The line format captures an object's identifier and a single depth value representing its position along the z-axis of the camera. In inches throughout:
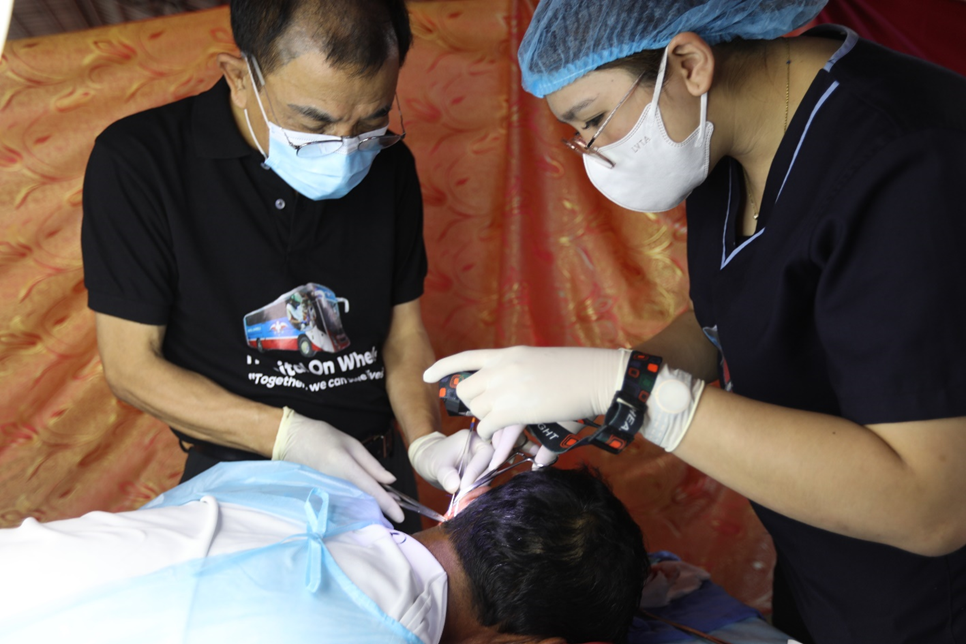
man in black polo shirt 61.7
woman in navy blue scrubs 40.8
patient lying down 46.1
